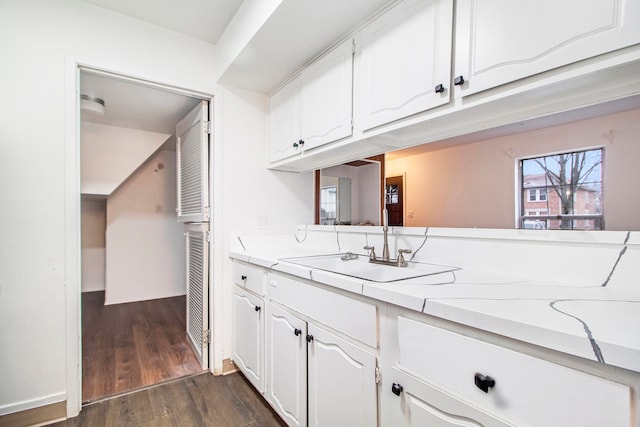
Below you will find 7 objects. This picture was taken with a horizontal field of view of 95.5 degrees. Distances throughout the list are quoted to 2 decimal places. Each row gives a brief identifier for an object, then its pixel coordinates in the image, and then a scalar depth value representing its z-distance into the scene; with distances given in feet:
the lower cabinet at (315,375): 3.40
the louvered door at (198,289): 6.95
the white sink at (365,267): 4.27
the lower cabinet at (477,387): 1.84
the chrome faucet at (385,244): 4.96
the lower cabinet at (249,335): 5.56
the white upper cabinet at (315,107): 5.10
